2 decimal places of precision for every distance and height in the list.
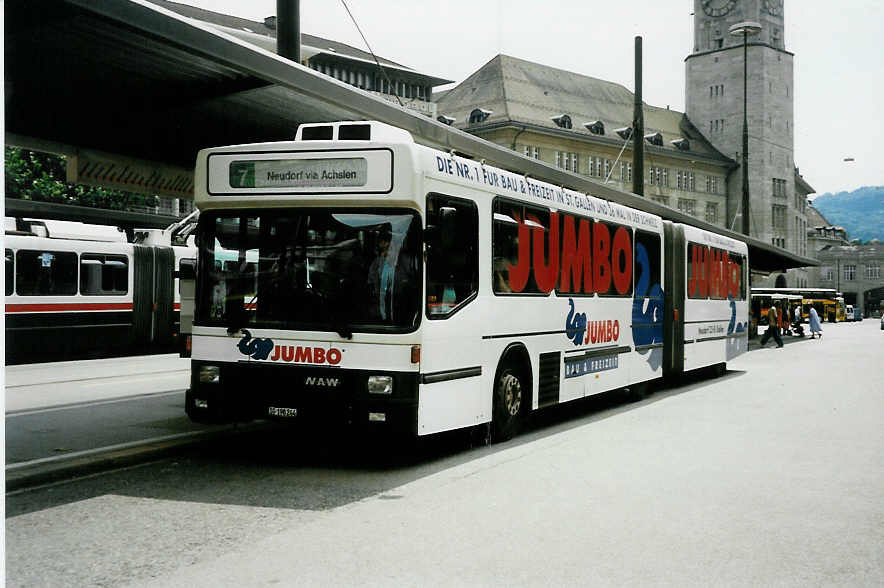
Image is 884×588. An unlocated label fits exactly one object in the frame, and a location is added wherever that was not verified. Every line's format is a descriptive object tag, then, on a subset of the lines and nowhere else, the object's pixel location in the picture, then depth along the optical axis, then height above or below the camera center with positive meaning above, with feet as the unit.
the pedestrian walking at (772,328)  120.37 -2.77
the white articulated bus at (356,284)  28.32 +0.57
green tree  157.58 +18.55
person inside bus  28.35 +0.64
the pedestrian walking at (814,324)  157.18 -2.99
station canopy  29.09 +7.88
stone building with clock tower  342.44 +69.56
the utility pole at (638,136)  79.66 +13.19
